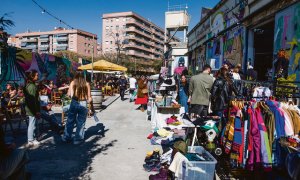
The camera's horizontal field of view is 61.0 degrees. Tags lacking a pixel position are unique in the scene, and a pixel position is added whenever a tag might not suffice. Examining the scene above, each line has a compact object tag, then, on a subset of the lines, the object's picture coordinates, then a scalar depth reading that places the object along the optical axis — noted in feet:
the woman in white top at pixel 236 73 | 24.68
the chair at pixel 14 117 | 21.79
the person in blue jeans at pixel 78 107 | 20.94
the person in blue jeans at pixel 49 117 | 23.76
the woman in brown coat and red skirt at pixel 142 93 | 42.04
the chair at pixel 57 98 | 45.46
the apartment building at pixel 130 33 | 341.82
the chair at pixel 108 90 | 70.31
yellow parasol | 55.42
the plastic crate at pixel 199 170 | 12.23
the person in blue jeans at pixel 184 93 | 29.17
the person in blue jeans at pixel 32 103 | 19.85
